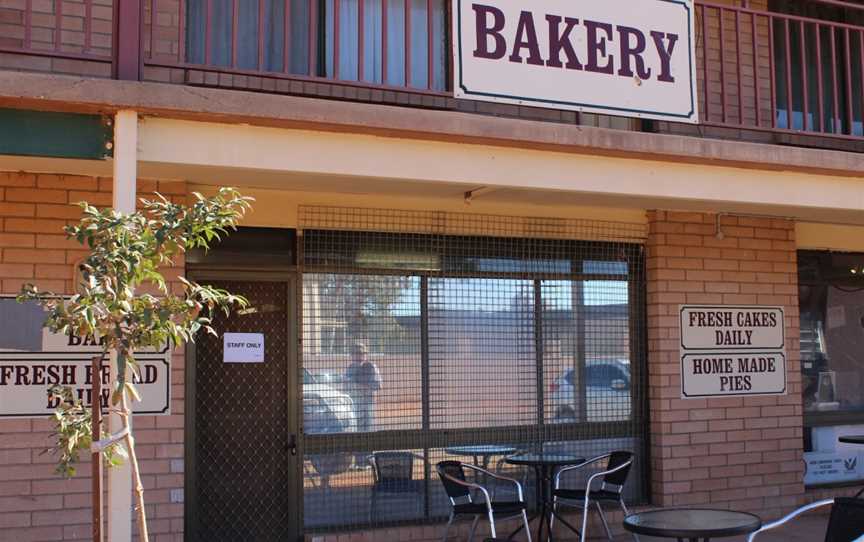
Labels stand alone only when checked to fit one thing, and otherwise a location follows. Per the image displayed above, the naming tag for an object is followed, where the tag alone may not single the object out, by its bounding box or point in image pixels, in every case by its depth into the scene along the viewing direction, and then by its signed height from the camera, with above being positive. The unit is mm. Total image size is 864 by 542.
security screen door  7023 -562
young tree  3791 +241
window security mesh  7301 +36
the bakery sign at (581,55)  6160 +2005
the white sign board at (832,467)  9094 -1135
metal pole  4788 -607
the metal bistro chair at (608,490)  7277 -1069
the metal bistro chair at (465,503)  6797 -1093
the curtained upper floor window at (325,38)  7027 +2438
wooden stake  3971 -406
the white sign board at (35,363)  6121 -37
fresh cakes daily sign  8266 +3
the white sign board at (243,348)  7105 +55
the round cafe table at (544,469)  6953 -889
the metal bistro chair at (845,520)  5422 -980
